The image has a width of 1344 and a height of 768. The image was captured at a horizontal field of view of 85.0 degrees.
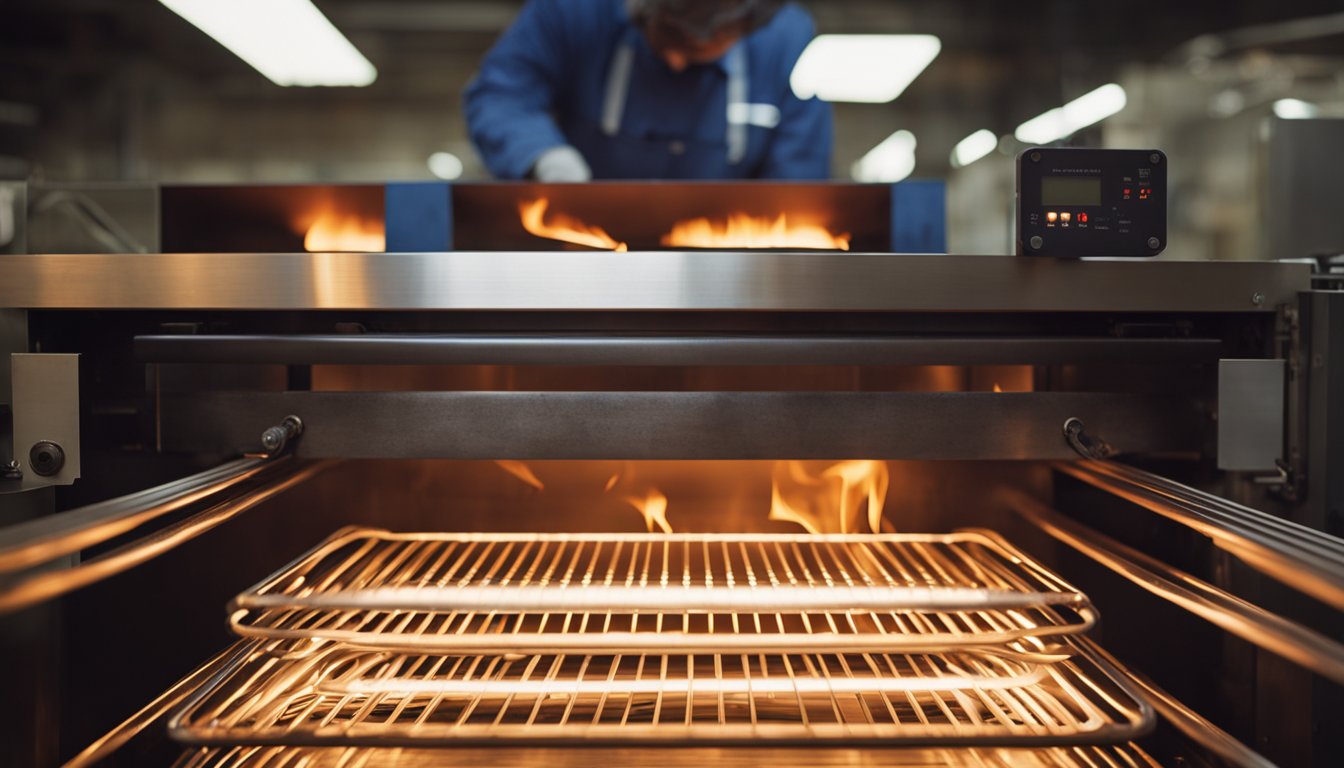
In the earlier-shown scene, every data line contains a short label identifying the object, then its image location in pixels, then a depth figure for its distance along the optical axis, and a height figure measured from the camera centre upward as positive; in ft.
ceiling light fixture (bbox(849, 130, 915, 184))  15.25 +4.37
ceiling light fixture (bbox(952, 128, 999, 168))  15.06 +4.54
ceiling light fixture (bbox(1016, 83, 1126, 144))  13.35 +4.75
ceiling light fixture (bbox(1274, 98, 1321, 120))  11.91 +4.26
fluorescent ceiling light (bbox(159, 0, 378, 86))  8.63 +4.42
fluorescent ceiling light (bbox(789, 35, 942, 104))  11.23 +5.04
